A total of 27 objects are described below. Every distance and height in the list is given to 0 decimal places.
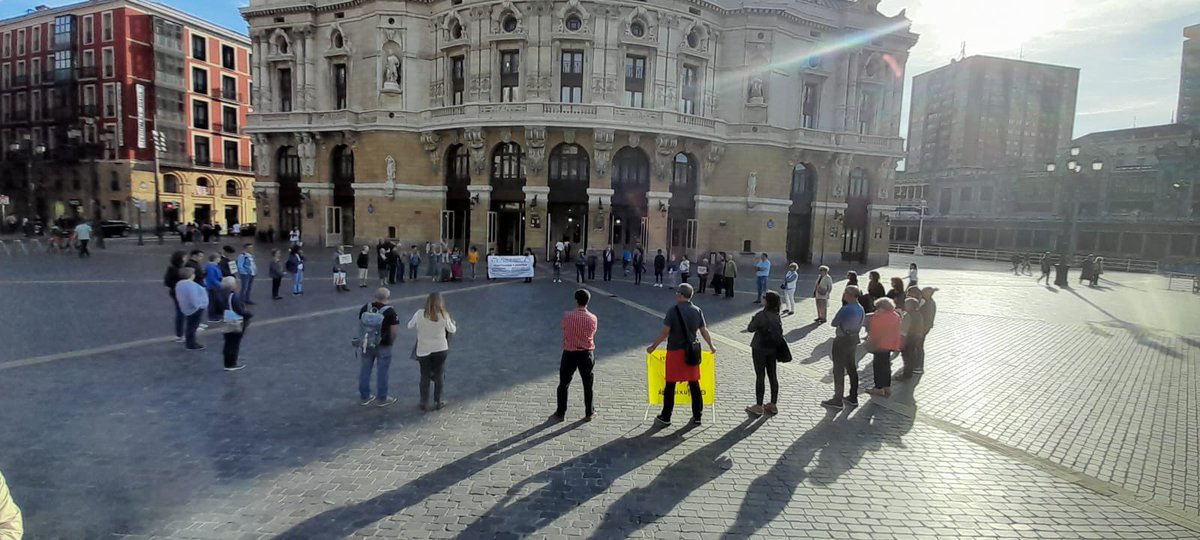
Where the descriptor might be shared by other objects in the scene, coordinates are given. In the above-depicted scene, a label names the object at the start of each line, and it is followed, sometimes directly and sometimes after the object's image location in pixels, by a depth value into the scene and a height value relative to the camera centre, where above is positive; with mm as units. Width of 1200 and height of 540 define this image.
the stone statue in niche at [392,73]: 33938 +8454
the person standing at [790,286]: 16797 -1743
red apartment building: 47719 +8334
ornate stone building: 30938 +5746
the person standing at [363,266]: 20125 -1937
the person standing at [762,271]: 18562 -1472
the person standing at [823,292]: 15531 -1757
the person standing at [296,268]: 17328 -1827
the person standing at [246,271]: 15211 -1714
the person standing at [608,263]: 24406 -1830
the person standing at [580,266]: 23344 -1924
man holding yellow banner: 7367 -1647
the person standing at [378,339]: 7809 -1770
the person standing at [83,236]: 26166 -1604
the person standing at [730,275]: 19828 -1754
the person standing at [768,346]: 7906 -1708
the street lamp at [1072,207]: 25500 +1477
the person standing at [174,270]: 12422 -1460
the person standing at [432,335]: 7520 -1631
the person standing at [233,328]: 9164 -2004
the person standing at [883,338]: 8664 -1664
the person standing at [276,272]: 16422 -1854
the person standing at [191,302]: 10242 -1770
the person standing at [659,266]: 23875 -1843
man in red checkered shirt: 7410 -1653
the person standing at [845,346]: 8414 -1772
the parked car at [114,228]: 40500 -1837
